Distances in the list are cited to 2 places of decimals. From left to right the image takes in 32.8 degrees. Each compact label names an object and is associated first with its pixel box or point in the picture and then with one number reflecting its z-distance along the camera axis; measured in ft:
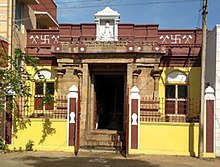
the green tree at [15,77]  42.11
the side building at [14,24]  46.52
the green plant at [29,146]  45.75
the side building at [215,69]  43.24
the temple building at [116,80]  44.37
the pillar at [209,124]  42.55
